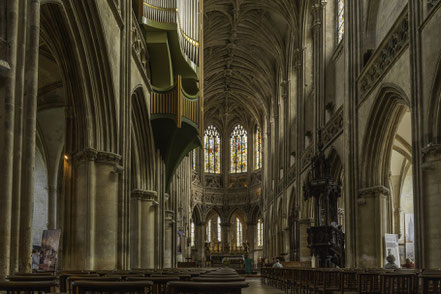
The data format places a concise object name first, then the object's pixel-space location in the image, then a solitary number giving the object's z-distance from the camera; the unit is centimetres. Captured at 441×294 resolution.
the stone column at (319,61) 2286
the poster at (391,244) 1534
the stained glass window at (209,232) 4844
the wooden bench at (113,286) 354
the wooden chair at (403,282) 637
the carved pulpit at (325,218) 1809
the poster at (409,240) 2436
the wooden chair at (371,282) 730
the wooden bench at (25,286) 386
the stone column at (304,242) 2611
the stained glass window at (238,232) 4869
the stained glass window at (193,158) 4651
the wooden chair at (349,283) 836
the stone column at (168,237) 2667
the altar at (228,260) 4081
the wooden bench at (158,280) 460
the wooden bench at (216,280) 384
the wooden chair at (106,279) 404
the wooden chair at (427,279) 532
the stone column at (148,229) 1835
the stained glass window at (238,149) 4903
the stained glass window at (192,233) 4607
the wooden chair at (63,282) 647
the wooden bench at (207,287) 341
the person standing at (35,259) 1748
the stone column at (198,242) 4554
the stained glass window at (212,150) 4903
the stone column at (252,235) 4669
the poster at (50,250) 1207
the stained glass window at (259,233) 4681
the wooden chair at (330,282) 906
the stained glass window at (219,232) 4844
